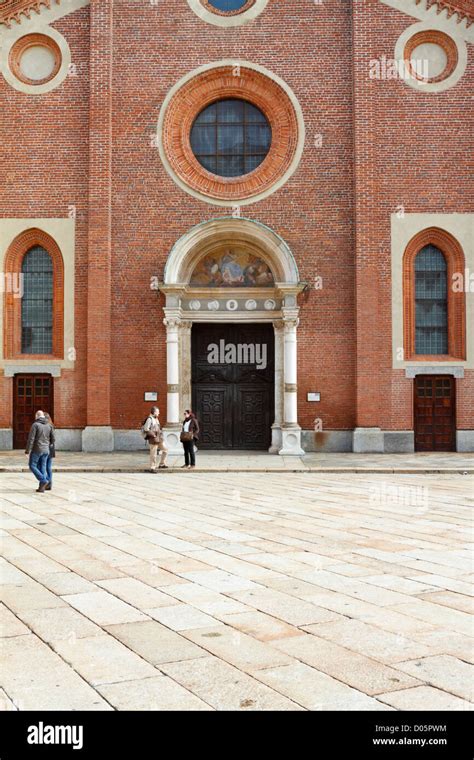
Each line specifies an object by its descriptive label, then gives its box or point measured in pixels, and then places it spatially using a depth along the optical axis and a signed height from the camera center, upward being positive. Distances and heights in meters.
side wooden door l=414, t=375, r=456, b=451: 22.42 -0.40
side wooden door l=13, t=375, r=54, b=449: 22.70 +0.03
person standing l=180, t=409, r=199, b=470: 18.41 -0.87
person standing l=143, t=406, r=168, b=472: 17.91 -0.83
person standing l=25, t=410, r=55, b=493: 13.78 -0.86
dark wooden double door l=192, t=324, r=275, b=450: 22.92 +0.34
